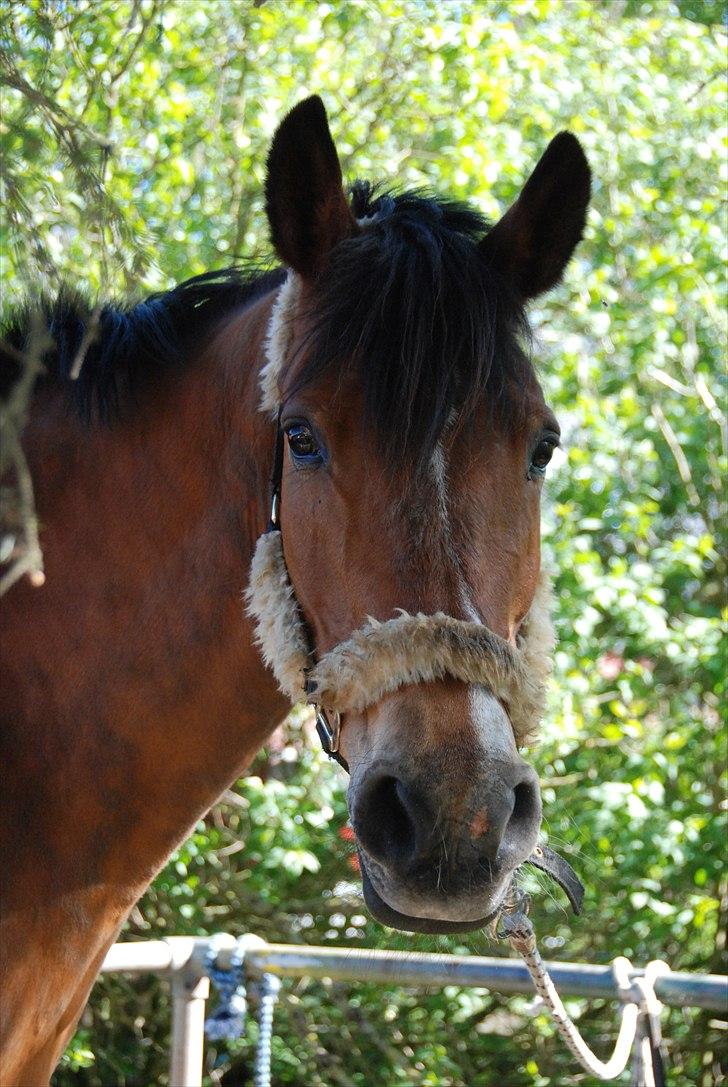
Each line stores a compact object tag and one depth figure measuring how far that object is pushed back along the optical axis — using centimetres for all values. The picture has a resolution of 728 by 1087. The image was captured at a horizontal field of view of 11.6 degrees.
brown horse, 265
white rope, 301
